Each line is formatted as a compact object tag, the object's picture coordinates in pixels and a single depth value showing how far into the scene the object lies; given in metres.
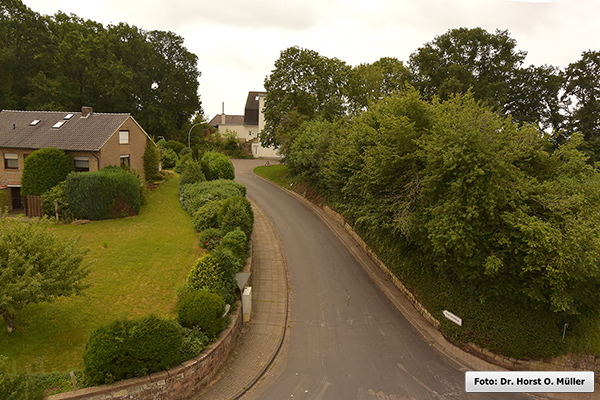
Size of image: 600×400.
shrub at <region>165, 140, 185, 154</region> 45.33
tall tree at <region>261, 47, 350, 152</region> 38.22
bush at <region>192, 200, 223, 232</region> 20.70
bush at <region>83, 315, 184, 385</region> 8.28
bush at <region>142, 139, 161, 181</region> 30.41
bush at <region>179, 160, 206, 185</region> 27.50
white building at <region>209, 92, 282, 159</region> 63.41
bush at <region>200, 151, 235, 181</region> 29.26
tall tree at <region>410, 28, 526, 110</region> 36.69
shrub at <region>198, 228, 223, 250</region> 17.84
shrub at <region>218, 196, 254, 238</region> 17.94
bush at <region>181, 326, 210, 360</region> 9.79
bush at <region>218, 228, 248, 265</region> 15.38
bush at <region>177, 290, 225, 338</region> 10.70
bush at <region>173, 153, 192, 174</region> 32.93
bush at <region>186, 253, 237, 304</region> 12.27
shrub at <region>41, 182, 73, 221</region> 21.69
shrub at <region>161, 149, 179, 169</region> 40.00
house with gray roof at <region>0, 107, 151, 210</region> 23.98
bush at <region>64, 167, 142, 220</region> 21.50
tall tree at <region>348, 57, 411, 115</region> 38.28
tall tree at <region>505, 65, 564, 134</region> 38.22
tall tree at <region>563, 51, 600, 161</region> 36.47
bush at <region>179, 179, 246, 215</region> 22.70
